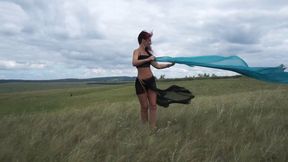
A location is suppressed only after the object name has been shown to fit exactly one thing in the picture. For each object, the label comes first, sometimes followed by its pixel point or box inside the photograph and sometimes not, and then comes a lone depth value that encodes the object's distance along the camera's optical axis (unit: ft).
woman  12.43
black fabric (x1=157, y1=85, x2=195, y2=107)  13.74
